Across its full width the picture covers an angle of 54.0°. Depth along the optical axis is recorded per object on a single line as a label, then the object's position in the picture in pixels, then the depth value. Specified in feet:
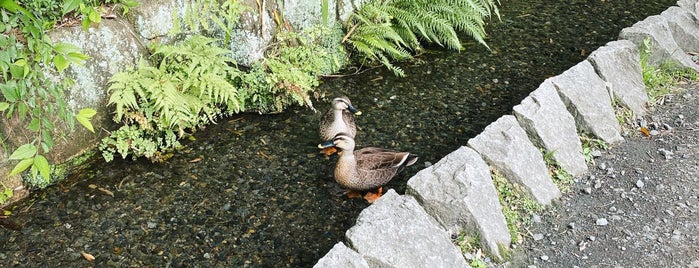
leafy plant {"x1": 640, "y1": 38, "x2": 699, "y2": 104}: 20.81
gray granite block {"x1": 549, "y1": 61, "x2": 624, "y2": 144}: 18.24
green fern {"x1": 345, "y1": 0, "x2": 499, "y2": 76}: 21.74
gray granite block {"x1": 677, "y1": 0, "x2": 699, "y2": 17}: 24.35
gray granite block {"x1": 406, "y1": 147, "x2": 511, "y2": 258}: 14.15
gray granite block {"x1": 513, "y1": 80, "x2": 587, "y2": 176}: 16.98
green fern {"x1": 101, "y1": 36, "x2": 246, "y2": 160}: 16.92
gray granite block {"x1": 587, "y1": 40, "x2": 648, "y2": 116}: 19.76
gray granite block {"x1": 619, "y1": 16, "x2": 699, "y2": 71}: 21.84
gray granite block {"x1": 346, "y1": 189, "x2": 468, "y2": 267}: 12.71
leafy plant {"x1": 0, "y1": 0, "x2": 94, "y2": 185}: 13.15
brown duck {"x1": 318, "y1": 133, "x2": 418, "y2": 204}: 15.98
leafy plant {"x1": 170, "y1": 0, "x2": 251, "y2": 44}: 18.40
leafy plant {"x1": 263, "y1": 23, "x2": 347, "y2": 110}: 19.13
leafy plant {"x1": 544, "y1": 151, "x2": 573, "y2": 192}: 16.58
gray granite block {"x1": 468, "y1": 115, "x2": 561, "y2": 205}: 15.76
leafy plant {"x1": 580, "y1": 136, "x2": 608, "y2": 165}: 17.69
